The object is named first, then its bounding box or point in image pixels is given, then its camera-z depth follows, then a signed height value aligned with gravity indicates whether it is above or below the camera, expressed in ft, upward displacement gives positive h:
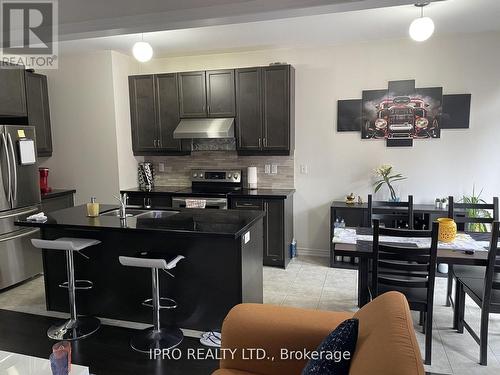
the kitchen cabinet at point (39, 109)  15.46 +1.92
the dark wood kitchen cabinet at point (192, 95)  15.83 +2.46
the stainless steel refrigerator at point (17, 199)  12.75 -1.61
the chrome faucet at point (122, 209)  10.26 -1.56
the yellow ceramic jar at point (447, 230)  9.18 -2.04
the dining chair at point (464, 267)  9.53 -3.17
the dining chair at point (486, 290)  7.72 -3.26
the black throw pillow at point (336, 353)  4.46 -2.51
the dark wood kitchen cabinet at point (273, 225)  14.71 -2.95
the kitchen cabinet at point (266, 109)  14.89 +1.71
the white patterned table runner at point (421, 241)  8.75 -2.31
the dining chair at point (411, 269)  7.80 -2.60
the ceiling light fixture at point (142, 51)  11.77 +3.23
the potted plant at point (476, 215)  13.21 -2.42
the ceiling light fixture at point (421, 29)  9.83 +3.21
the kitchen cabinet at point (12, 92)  13.82 +2.41
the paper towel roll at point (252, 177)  16.39 -1.15
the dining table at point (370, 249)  8.07 -2.34
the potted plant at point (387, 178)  14.74 -1.17
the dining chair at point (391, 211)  11.09 -1.95
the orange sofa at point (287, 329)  4.66 -2.77
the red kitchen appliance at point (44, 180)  15.61 -1.12
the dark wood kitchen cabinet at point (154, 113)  16.28 +1.76
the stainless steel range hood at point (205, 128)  15.21 +0.97
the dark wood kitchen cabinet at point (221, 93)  15.48 +2.47
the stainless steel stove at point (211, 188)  15.17 -1.63
